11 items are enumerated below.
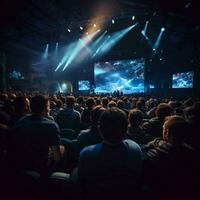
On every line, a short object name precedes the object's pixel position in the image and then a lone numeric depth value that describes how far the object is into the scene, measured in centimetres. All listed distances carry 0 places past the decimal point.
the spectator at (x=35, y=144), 206
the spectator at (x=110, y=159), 138
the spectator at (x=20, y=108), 301
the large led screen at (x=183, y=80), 1345
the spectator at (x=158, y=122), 312
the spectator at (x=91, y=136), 245
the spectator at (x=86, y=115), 375
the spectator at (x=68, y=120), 405
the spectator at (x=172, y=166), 152
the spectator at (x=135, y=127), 284
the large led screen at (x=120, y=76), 1653
